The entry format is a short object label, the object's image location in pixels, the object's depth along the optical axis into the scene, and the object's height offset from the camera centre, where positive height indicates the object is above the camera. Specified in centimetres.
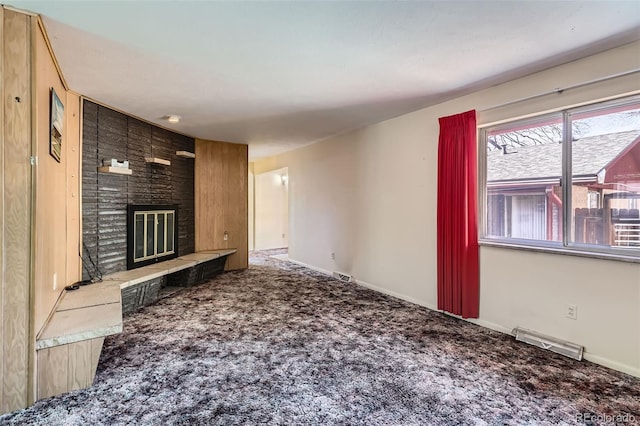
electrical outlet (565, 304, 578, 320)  252 -79
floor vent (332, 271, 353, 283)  497 -102
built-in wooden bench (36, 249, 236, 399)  197 -77
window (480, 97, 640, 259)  236 +28
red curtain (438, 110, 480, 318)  318 -4
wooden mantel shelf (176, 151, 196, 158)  480 +88
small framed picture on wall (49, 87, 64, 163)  234 +67
